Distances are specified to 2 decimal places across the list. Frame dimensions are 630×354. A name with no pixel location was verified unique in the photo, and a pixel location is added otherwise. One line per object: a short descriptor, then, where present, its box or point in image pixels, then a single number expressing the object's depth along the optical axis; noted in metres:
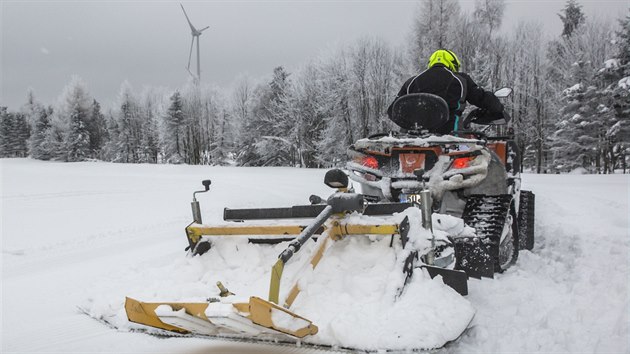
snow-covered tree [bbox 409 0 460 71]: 31.78
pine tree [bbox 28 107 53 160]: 53.76
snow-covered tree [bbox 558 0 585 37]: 41.47
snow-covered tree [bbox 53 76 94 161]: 50.03
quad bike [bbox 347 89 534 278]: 4.08
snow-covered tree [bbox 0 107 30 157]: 65.25
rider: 5.30
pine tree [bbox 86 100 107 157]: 52.59
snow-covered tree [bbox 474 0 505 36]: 35.31
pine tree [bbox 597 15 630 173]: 26.05
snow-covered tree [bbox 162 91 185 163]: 53.47
